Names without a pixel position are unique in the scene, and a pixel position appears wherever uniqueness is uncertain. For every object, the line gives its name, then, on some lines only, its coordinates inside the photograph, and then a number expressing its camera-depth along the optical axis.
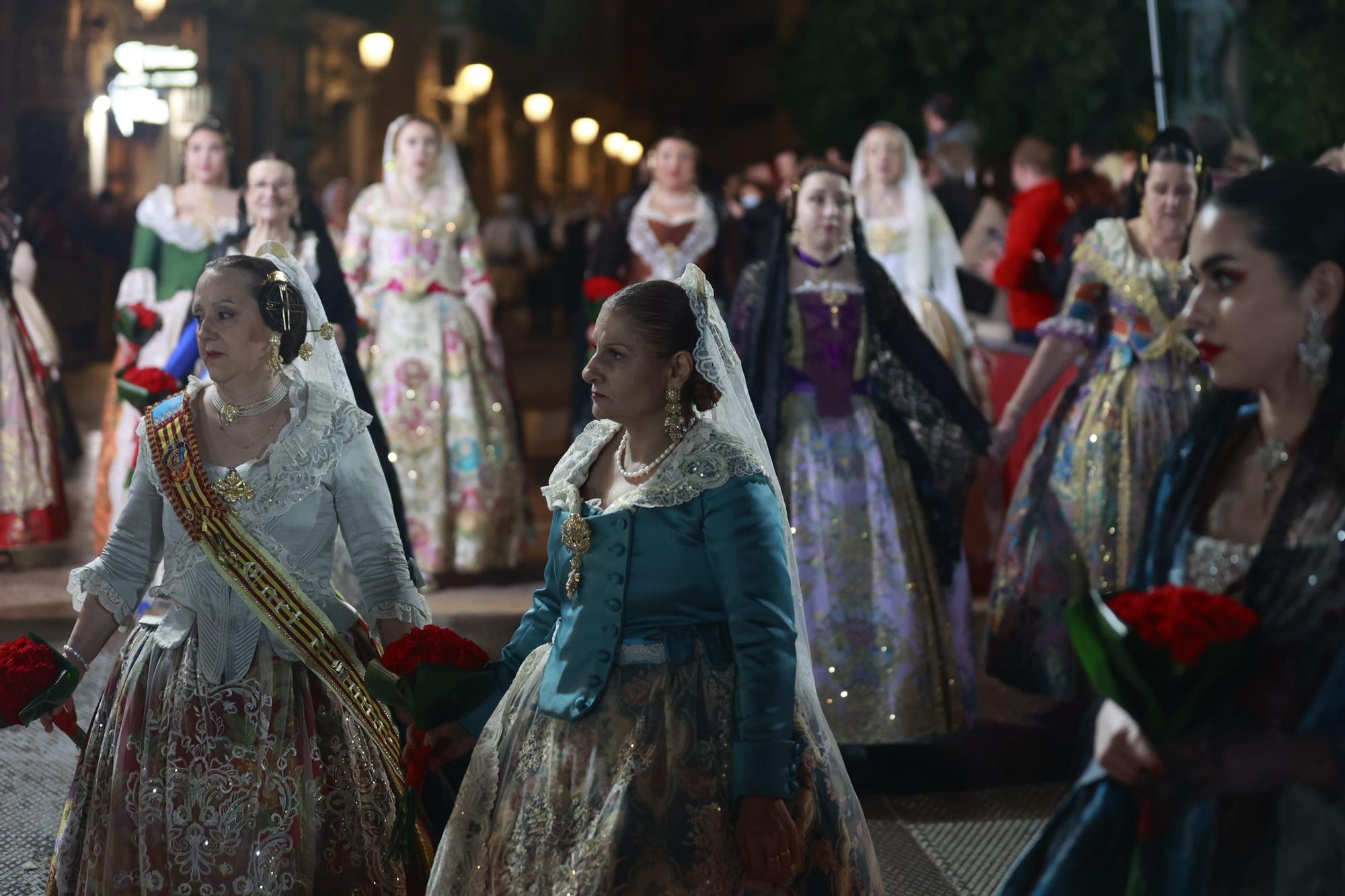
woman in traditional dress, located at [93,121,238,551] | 6.86
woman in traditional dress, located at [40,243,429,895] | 3.07
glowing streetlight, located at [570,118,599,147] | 30.02
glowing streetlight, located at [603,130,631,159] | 30.53
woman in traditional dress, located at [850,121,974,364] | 7.55
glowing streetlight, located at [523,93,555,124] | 26.23
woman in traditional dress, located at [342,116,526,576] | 7.30
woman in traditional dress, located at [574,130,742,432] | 7.54
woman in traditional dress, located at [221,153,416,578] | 5.69
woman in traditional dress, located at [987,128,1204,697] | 5.29
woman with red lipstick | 2.12
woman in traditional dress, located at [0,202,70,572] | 7.57
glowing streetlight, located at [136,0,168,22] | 16.77
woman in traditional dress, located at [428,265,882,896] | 2.61
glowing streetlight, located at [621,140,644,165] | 30.89
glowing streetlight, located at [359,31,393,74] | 21.36
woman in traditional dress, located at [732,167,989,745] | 4.88
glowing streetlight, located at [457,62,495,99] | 24.03
